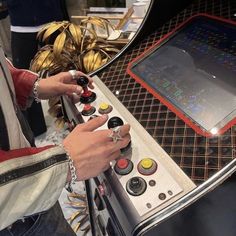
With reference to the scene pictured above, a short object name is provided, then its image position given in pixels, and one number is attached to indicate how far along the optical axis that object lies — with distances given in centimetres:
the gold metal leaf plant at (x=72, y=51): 134
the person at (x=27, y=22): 173
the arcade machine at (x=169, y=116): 59
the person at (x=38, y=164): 57
